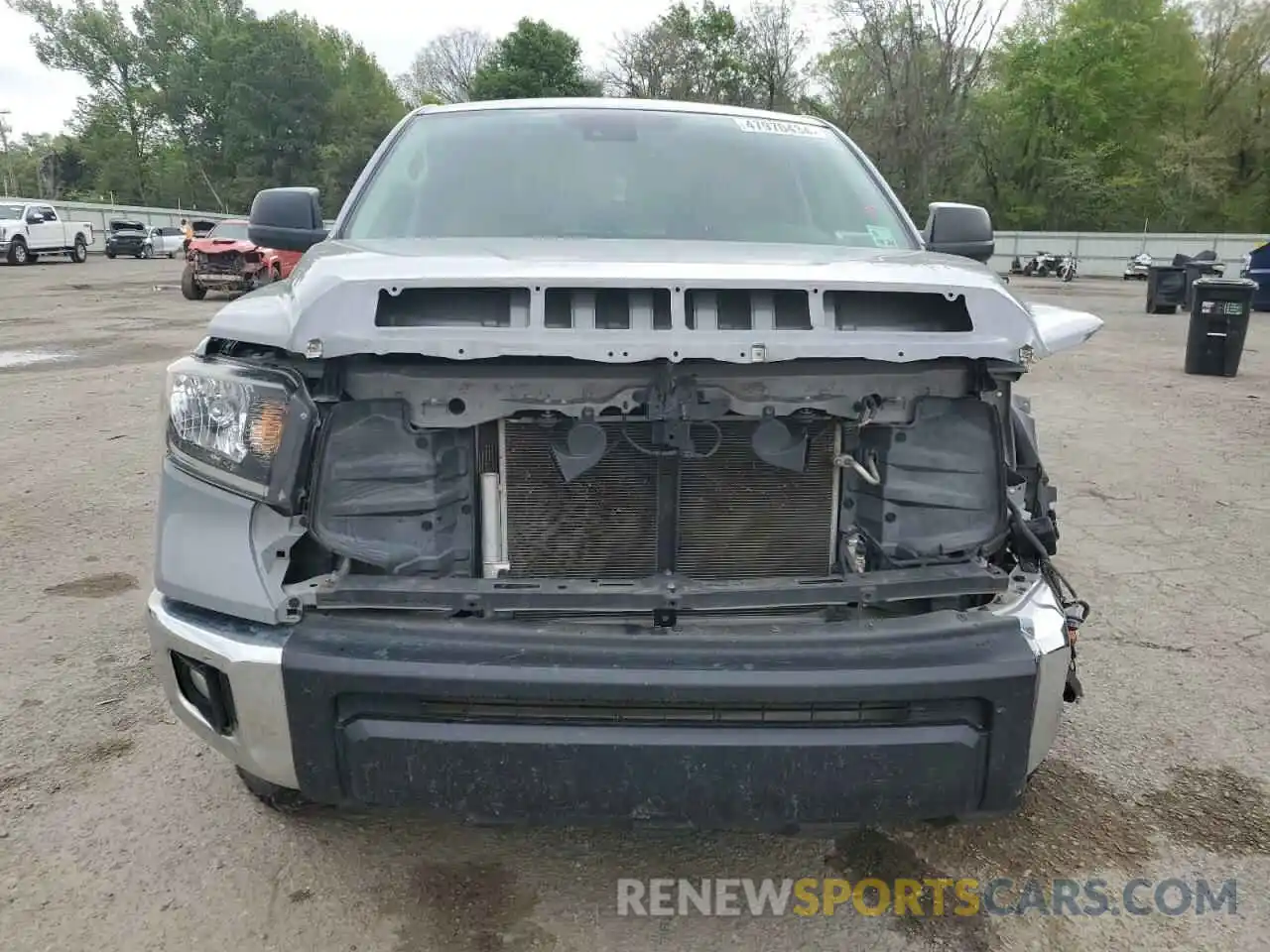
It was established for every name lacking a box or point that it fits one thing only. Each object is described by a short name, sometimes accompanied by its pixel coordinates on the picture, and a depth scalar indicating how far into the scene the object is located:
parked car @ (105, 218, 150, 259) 36.50
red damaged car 17.95
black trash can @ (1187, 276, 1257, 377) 10.91
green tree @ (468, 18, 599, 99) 48.72
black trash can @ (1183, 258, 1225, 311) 17.36
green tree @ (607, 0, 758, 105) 45.06
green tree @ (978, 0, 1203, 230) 48.53
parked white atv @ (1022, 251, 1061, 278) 37.47
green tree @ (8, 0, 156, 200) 59.97
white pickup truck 28.80
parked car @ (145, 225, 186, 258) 39.47
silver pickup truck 1.90
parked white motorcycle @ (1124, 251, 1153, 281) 36.14
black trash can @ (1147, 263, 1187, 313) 19.86
